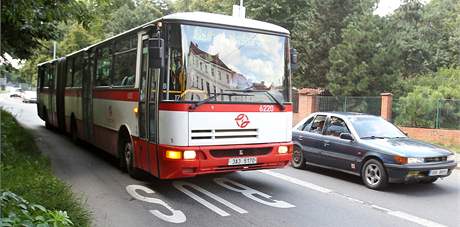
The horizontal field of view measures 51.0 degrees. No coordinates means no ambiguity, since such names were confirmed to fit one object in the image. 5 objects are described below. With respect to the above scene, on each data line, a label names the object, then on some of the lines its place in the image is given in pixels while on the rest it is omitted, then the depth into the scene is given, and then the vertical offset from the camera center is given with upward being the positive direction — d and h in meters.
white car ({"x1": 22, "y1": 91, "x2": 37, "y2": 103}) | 60.44 -1.02
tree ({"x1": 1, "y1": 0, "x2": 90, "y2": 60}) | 6.60 +1.32
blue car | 8.66 -1.09
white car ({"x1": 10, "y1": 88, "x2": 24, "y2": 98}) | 73.49 -0.81
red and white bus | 7.49 -0.07
